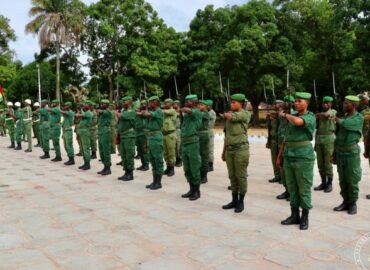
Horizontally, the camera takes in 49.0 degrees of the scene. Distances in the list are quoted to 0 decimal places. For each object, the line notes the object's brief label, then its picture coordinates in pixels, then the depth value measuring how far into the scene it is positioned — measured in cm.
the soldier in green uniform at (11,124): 1617
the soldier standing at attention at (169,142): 902
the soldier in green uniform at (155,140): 748
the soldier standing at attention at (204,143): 823
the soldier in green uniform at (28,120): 1444
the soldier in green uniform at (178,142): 1058
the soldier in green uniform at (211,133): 917
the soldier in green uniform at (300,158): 496
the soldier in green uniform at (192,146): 664
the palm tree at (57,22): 2909
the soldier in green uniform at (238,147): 574
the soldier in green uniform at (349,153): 556
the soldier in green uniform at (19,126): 1512
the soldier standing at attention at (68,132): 1073
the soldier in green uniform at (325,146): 710
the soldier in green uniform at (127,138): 838
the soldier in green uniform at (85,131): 987
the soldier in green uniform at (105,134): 895
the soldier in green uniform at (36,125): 1609
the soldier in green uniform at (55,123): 1133
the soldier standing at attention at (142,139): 955
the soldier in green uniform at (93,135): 1209
